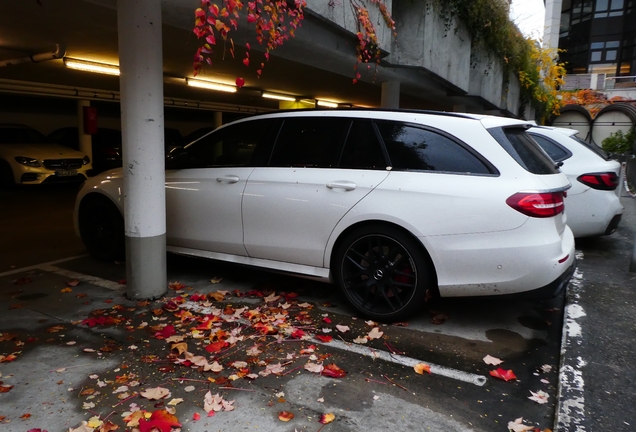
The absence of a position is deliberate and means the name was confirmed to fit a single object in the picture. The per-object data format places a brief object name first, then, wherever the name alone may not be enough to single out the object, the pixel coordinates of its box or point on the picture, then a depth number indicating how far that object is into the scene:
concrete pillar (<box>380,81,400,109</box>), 10.47
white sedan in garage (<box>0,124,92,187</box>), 12.09
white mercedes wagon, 3.70
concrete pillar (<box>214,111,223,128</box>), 21.48
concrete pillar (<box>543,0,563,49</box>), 30.39
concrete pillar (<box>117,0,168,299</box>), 4.32
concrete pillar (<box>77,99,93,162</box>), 15.27
